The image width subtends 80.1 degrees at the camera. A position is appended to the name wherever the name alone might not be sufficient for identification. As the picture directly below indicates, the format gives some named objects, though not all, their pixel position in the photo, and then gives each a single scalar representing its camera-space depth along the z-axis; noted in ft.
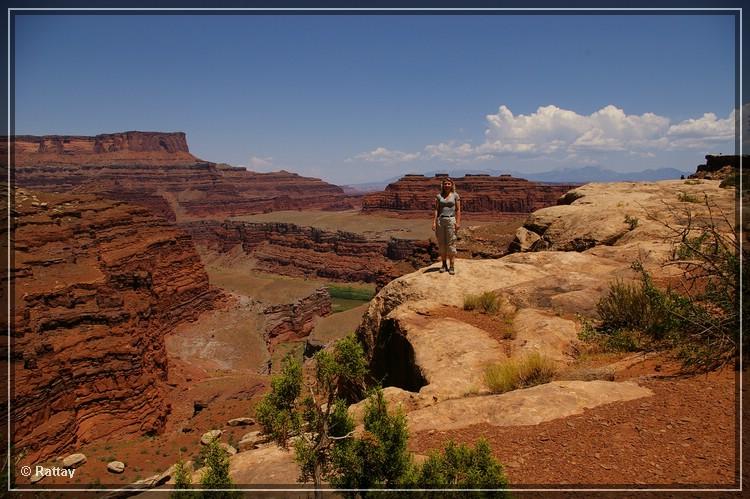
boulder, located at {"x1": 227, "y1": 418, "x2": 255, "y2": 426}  54.10
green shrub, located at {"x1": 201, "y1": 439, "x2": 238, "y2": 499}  11.46
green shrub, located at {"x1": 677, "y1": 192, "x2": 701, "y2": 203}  39.08
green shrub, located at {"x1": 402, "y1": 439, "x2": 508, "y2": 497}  10.64
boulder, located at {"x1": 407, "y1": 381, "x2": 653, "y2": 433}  15.78
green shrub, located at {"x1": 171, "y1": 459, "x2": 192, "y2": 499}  11.04
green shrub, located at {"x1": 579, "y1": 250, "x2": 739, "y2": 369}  16.84
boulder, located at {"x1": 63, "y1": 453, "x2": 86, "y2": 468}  43.48
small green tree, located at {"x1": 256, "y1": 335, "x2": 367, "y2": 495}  13.23
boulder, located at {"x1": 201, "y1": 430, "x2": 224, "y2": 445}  46.89
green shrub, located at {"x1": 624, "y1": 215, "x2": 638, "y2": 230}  39.65
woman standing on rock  31.14
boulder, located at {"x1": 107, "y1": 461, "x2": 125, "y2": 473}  43.98
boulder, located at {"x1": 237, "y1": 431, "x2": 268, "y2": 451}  22.59
